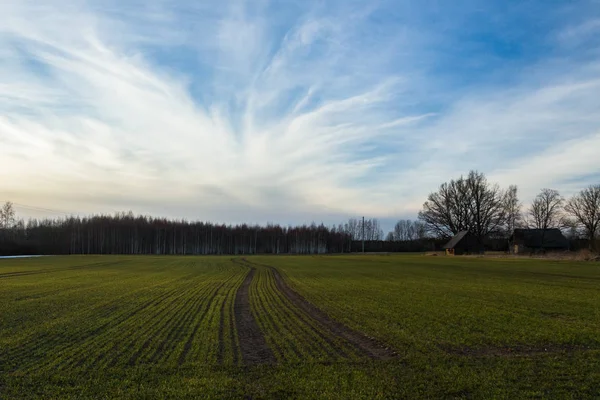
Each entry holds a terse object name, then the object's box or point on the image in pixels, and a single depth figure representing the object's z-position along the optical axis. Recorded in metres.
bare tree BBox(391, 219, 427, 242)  194.20
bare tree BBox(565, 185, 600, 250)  87.88
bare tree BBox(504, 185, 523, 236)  105.56
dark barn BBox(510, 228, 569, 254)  88.06
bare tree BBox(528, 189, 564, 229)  99.56
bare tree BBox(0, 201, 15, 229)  136.88
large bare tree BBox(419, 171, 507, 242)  97.31
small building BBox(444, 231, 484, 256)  90.69
